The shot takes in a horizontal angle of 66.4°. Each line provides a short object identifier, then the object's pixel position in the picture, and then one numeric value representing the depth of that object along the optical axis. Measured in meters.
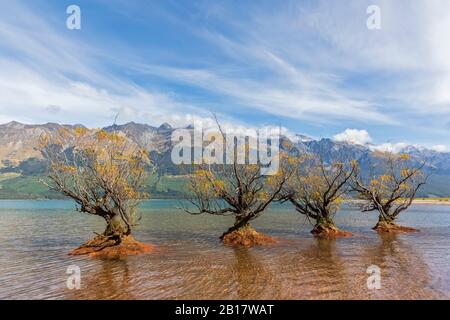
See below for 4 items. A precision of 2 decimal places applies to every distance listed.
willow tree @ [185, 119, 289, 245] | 39.88
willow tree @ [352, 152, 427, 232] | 53.22
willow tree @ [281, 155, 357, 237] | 46.53
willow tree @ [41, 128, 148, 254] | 32.94
